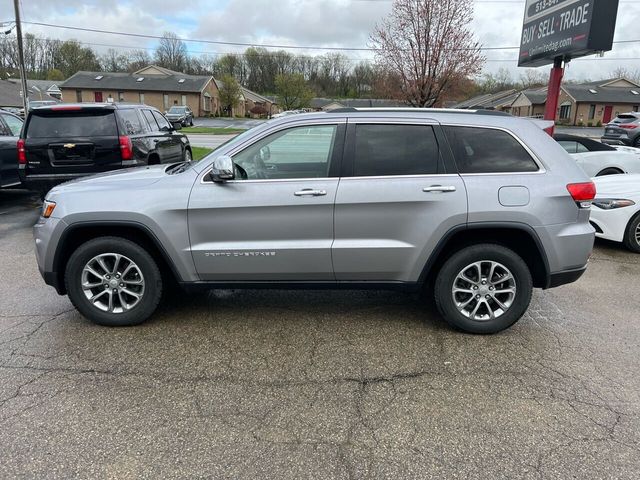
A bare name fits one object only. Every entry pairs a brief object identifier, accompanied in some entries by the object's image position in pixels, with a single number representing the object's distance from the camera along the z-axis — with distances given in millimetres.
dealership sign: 10250
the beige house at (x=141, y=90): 66562
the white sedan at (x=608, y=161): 9516
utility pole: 24891
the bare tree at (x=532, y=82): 84775
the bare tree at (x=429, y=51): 19062
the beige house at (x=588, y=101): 60000
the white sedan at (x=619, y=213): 6648
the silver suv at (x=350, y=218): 3791
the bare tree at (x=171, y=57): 91188
